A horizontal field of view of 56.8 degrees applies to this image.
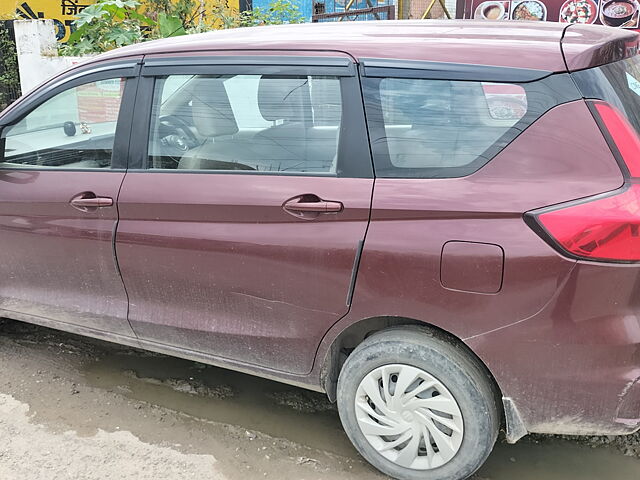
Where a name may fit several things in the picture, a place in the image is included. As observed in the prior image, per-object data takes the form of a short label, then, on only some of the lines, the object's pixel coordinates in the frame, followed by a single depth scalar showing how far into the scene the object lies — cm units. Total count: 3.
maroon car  198
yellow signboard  1109
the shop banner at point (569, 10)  840
